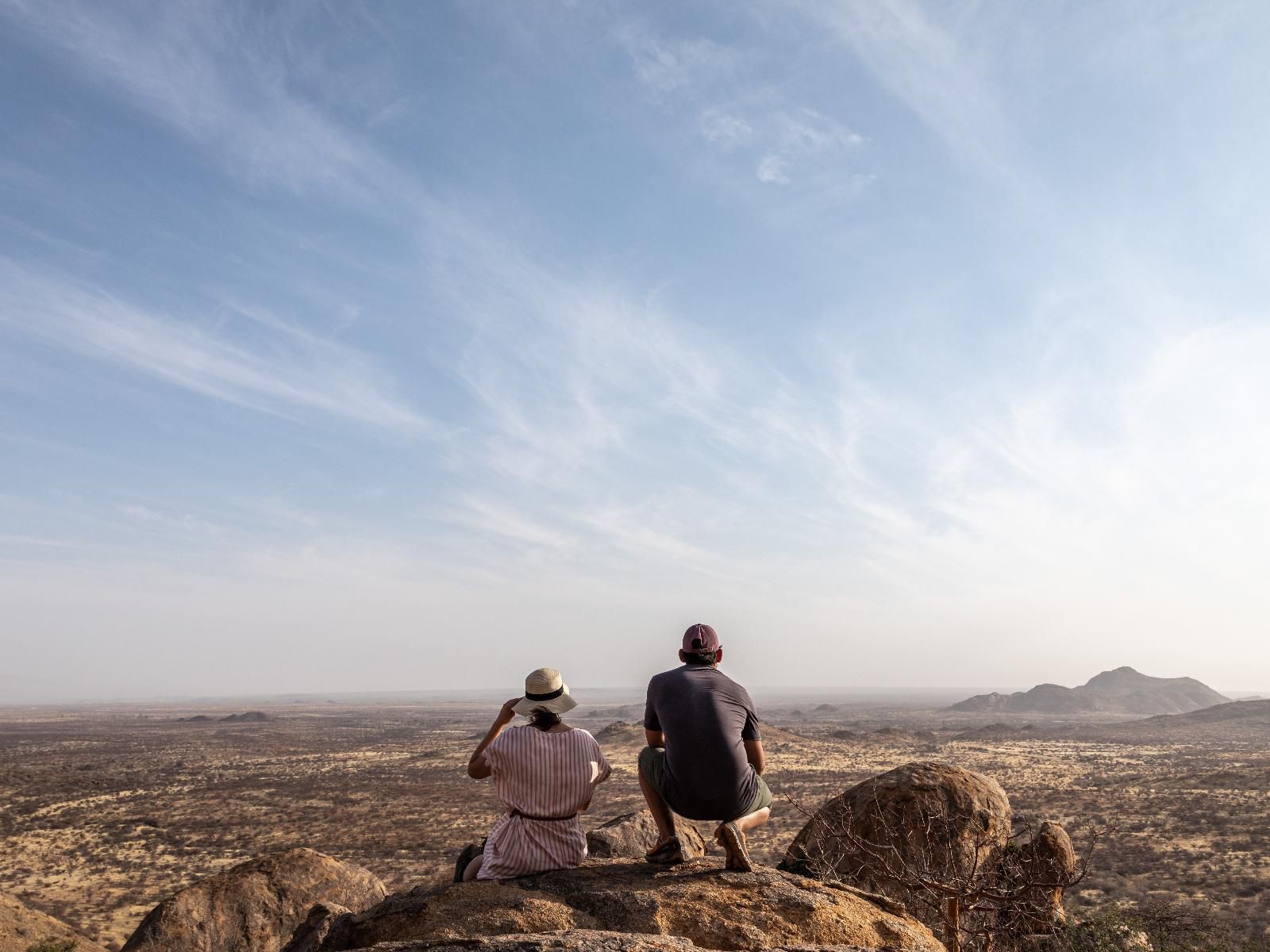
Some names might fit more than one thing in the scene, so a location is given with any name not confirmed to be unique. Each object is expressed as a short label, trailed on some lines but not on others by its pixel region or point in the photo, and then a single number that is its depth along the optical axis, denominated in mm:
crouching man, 5160
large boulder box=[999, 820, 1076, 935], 7715
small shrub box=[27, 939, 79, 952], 10578
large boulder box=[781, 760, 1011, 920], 8812
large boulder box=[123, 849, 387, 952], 10297
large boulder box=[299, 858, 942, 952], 4406
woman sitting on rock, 5203
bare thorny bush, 7621
